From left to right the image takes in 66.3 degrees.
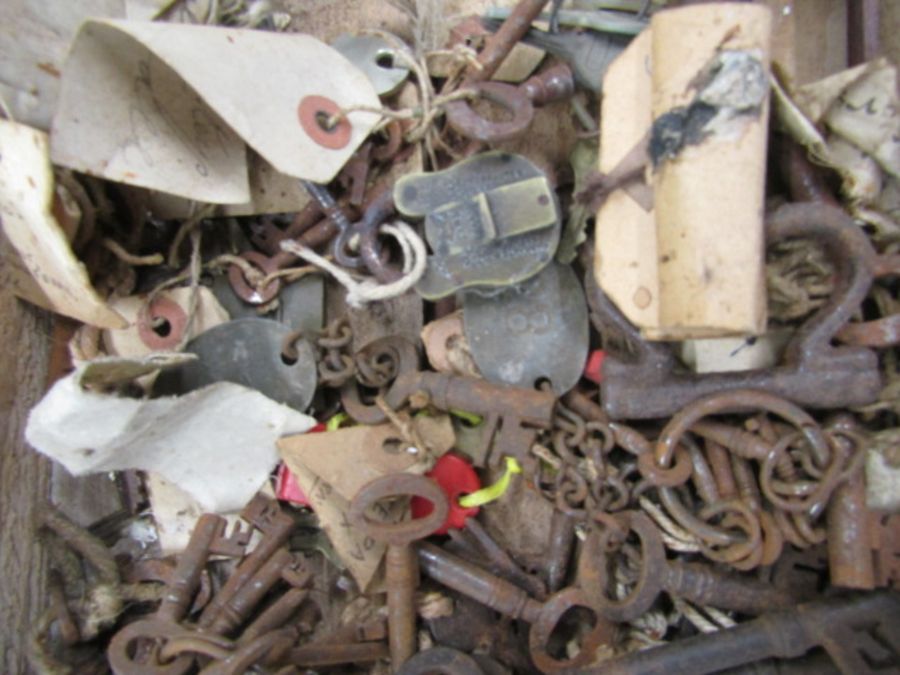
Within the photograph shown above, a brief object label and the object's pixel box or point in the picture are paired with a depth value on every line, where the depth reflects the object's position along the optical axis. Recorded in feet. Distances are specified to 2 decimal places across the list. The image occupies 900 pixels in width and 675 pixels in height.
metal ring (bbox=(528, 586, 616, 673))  0.61
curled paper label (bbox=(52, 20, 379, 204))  0.56
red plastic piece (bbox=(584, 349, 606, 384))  0.62
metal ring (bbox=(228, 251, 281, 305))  0.71
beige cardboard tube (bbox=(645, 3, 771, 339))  0.48
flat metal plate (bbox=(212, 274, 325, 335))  0.72
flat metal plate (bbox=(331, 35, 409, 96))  0.69
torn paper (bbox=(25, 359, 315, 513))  0.58
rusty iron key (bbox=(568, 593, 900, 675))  0.55
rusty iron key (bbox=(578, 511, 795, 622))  0.58
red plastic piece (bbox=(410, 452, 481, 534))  0.66
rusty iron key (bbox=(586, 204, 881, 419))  0.53
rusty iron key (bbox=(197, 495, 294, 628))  0.66
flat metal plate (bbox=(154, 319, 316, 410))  0.68
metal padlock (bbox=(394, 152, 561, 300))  0.60
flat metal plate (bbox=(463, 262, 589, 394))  0.64
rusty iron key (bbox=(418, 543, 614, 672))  0.61
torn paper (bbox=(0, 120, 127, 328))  0.55
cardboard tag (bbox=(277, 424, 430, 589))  0.64
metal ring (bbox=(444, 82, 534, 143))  0.58
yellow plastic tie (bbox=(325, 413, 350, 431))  0.69
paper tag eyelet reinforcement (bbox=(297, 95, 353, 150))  0.61
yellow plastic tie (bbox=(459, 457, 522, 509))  0.66
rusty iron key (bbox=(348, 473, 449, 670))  0.58
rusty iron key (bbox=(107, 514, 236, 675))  0.60
